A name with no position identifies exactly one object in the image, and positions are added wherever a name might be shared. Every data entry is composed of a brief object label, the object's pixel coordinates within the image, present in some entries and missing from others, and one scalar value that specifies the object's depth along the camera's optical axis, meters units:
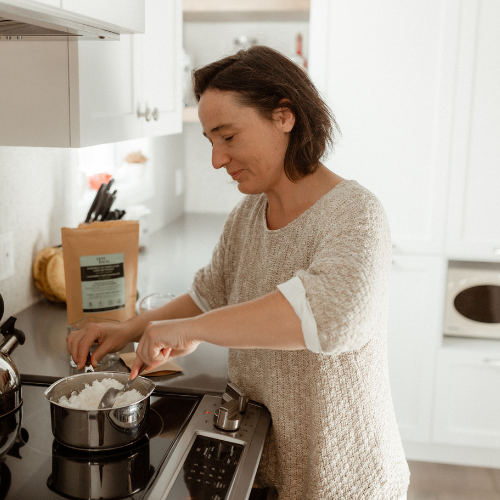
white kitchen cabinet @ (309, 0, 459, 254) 2.18
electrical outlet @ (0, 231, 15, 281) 1.57
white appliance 2.36
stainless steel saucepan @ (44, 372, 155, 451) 0.96
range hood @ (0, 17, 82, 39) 0.95
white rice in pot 1.02
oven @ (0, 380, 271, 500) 0.89
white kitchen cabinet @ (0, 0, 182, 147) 1.15
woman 0.97
